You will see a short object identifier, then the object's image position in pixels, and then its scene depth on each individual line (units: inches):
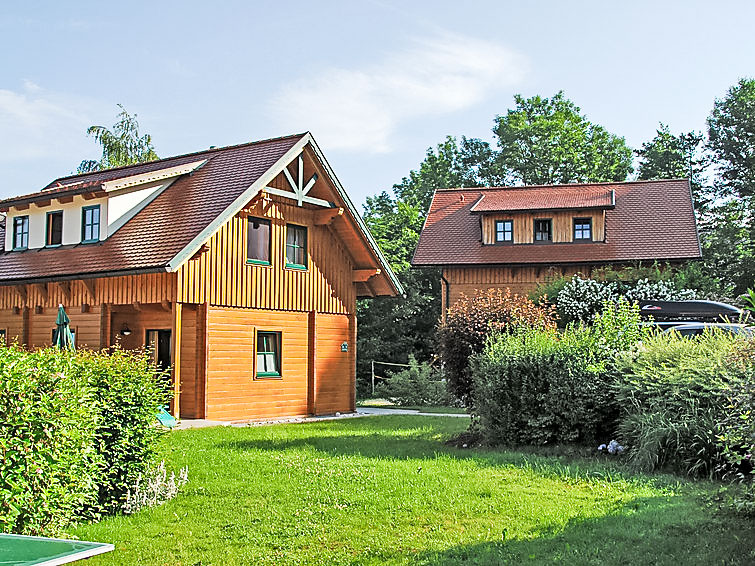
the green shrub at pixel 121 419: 352.2
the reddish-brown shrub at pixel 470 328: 628.7
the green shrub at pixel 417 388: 1101.1
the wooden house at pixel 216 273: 759.1
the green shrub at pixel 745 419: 275.7
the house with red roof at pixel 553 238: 1232.2
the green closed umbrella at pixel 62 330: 620.1
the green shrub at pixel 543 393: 504.1
